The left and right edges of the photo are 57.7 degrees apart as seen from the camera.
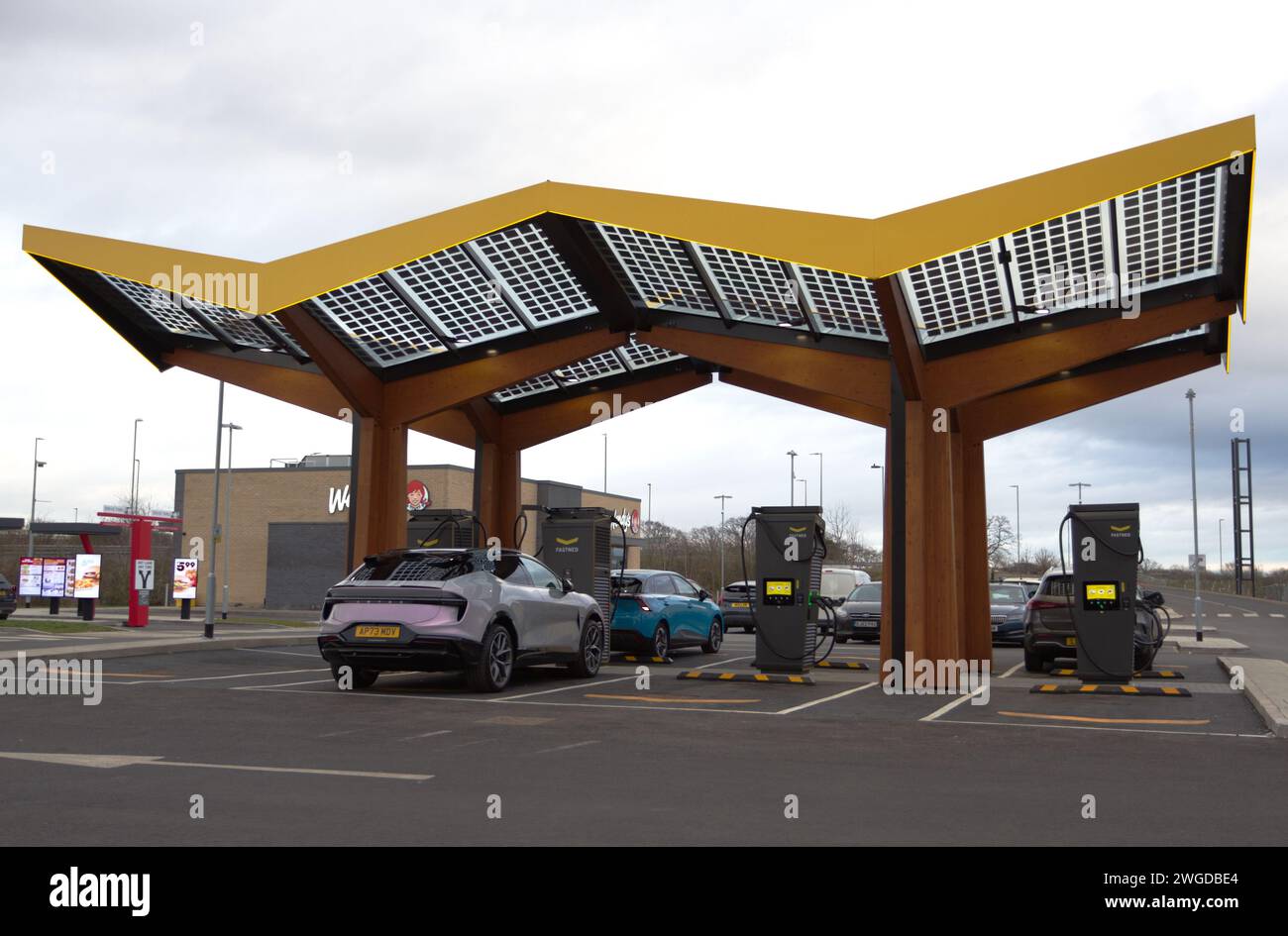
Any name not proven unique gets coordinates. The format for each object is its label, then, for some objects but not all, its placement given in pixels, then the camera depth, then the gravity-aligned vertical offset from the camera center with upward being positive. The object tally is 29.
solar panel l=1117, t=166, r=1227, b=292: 12.94 +4.03
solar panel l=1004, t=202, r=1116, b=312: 13.80 +3.87
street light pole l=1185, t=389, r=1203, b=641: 33.62 +2.24
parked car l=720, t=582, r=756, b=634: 30.70 -1.21
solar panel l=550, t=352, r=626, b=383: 21.50 +3.65
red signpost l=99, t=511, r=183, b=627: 28.45 +0.36
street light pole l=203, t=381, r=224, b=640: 22.31 -0.61
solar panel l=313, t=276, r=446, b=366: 17.25 +3.72
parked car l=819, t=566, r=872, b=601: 31.31 -0.39
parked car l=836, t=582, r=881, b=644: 25.47 -1.11
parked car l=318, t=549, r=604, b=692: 12.37 -0.59
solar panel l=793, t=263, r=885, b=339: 15.38 +3.62
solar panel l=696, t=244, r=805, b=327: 15.43 +3.88
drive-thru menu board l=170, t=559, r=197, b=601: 33.72 -0.55
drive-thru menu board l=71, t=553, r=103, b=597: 29.92 -0.41
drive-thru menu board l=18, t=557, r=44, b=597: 31.14 -0.47
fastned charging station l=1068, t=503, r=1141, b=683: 14.64 -0.25
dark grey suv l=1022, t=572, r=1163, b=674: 16.36 -0.86
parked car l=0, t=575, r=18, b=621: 28.11 -0.98
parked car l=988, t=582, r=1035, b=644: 25.61 -1.09
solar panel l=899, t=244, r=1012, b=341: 14.83 +3.63
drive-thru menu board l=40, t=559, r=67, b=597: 31.09 -0.52
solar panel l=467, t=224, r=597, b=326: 15.92 +4.21
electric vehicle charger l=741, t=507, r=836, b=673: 16.02 -0.77
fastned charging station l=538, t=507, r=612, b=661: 18.09 +0.22
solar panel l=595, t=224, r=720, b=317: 15.58 +4.16
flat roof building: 48.34 +1.55
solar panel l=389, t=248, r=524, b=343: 16.61 +4.02
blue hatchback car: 18.92 -0.81
